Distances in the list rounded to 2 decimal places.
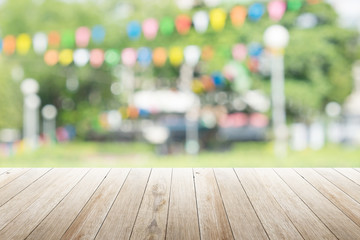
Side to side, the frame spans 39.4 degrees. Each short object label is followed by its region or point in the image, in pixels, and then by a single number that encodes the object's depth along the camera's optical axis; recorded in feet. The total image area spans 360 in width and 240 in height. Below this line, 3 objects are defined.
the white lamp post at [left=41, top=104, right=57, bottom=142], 59.11
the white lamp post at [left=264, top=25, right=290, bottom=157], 48.67
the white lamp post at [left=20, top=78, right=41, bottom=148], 56.90
